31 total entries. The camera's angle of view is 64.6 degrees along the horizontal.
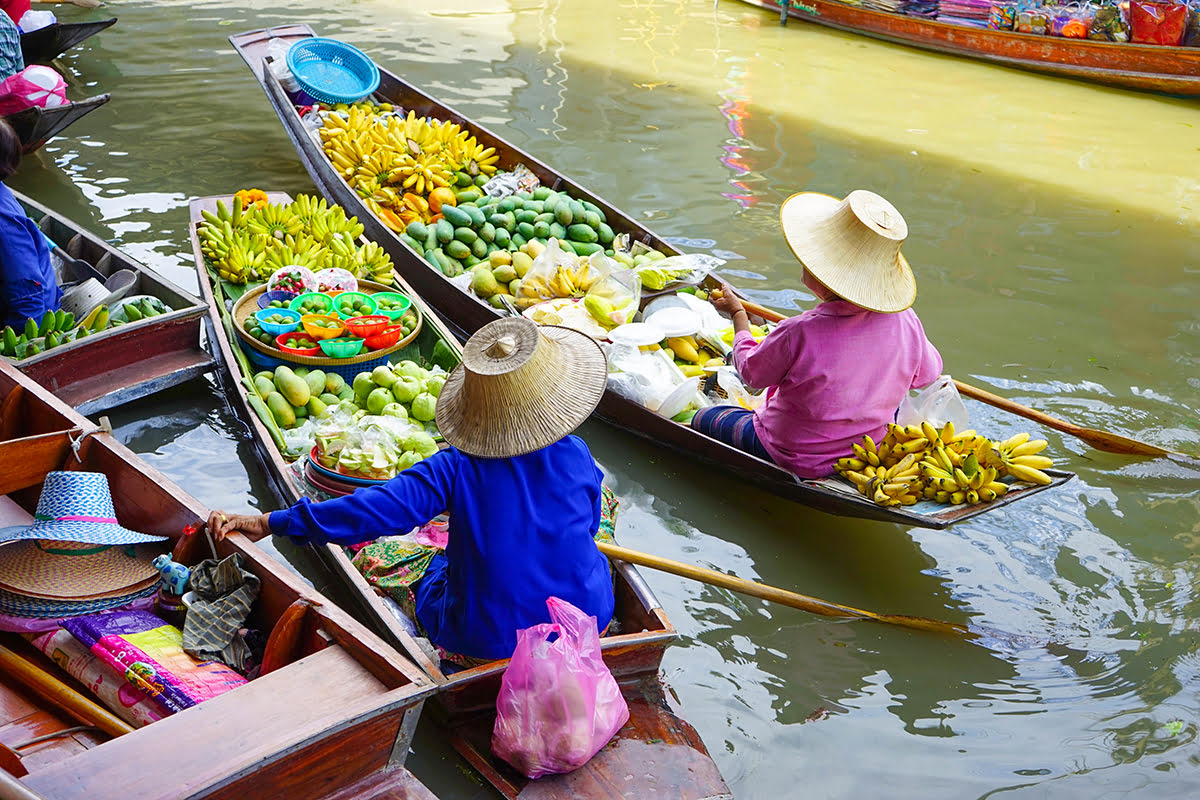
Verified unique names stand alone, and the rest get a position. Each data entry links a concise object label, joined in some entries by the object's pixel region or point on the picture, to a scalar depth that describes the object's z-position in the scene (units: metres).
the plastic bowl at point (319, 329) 4.37
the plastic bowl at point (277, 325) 4.38
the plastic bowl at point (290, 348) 4.31
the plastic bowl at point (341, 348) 4.32
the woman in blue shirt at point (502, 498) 2.42
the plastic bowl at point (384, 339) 4.40
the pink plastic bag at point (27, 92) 6.64
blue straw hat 2.65
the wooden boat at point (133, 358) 4.18
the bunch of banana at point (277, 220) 5.33
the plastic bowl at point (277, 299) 4.70
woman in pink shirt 3.53
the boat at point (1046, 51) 9.93
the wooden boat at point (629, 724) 2.59
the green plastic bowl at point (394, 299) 4.55
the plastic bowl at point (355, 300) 4.52
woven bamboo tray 4.29
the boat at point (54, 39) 8.27
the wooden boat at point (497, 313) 3.63
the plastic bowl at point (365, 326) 4.40
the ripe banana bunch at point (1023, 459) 3.46
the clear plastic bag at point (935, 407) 3.80
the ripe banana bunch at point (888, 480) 3.54
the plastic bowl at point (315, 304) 4.49
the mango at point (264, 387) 4.14
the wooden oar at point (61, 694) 2.39
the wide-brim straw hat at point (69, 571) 2.64
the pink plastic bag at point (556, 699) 2.44
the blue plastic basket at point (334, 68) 7.06
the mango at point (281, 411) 4.07
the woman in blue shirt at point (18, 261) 4.00
